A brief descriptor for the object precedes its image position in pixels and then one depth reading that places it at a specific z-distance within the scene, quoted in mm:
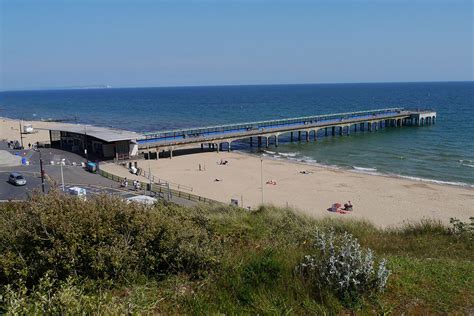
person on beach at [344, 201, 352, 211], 28630
